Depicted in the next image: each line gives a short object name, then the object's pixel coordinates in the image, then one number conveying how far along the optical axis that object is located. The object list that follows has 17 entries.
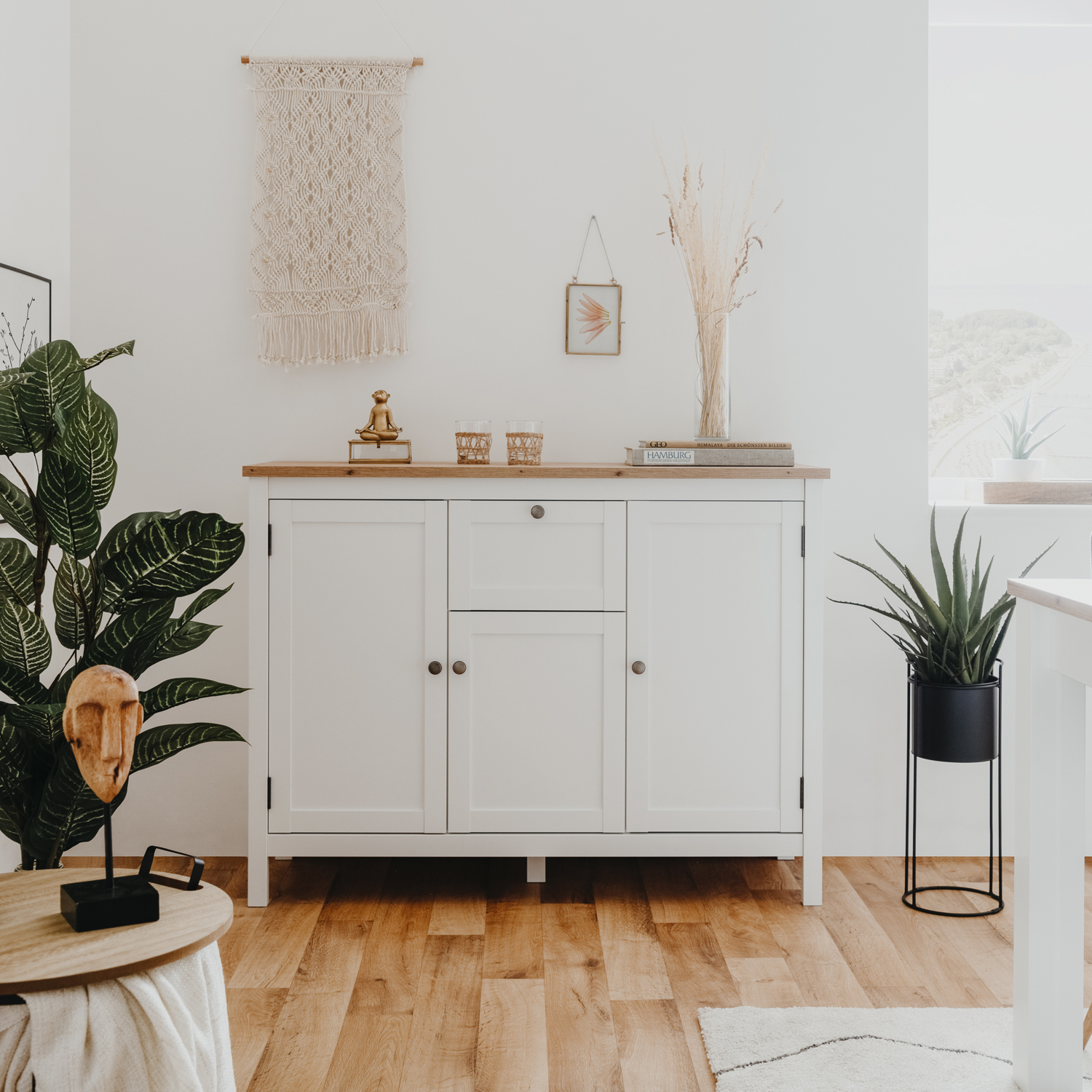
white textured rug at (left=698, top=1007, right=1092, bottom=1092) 1.75
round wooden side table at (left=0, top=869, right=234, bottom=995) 1.16
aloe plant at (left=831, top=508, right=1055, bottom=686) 2.50
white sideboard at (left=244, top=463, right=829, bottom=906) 2.46
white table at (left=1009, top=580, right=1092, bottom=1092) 1.67
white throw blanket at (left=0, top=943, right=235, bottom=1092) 1.15
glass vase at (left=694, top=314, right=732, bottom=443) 2.63
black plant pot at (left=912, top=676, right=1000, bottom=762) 2.48
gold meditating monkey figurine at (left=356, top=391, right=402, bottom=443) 2.63
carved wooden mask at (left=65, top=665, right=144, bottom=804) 1.26
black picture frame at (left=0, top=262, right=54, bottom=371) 2.50
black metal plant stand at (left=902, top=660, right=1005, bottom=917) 2.51
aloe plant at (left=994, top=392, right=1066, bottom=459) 2.95
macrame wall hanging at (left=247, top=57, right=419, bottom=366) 2.78
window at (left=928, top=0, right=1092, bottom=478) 2.99
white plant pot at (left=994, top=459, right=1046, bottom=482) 2.92
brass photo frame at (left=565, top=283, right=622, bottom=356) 2.83
